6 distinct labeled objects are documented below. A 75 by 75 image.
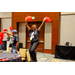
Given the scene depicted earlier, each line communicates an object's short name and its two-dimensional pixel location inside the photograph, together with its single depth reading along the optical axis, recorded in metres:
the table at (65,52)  5.58
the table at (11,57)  2.39
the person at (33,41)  3.59
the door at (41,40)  8.05
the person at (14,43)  3.89
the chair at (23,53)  3.93
